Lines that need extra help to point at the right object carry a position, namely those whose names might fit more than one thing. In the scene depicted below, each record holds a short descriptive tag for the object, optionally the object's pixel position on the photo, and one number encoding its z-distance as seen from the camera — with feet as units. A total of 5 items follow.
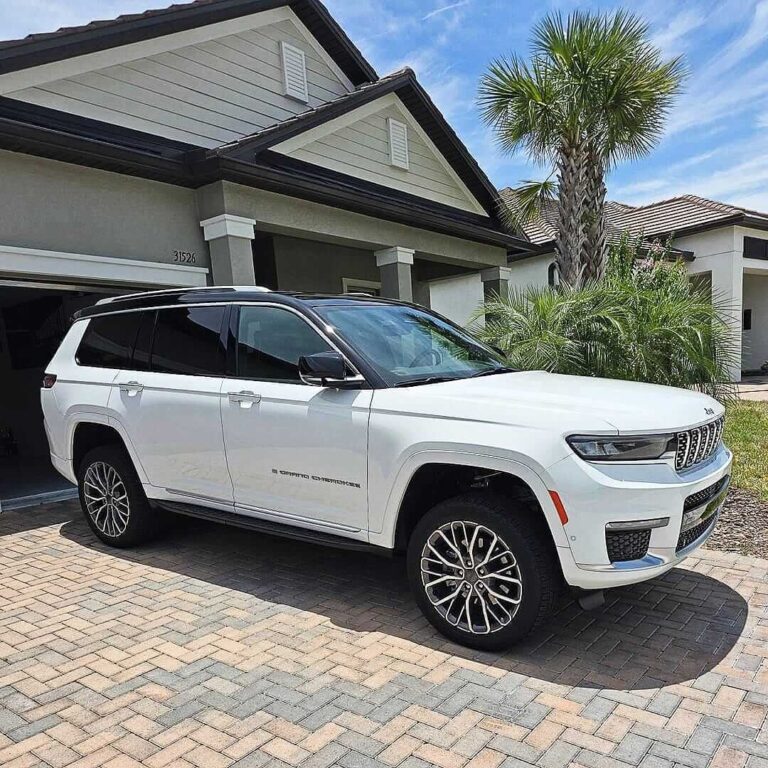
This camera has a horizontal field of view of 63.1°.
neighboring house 58.54
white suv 9.96
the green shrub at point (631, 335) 21.22
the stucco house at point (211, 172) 21.17
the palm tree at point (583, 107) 33.63
